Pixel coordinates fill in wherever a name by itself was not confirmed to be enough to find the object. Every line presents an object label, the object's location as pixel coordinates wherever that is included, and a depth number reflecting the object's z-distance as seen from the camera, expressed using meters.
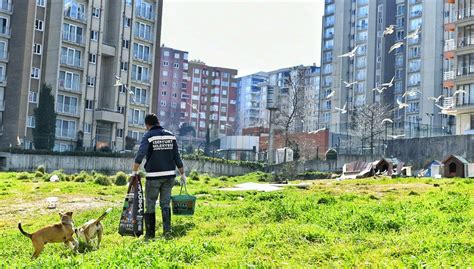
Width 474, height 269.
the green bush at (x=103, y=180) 25.21
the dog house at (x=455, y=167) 25.83
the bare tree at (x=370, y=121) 71.43
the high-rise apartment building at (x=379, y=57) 91.31
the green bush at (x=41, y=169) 31.73
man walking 10.22
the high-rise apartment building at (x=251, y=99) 167.32
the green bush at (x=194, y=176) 31.38
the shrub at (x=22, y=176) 27.97
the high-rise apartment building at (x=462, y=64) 54.66
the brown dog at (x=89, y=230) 9.50
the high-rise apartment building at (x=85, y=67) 57.69
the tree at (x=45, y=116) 54.16
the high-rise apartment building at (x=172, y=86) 140.75
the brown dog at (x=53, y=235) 9.05
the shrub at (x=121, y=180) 26.00
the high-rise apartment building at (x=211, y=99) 150.62
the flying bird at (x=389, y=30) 33.44
